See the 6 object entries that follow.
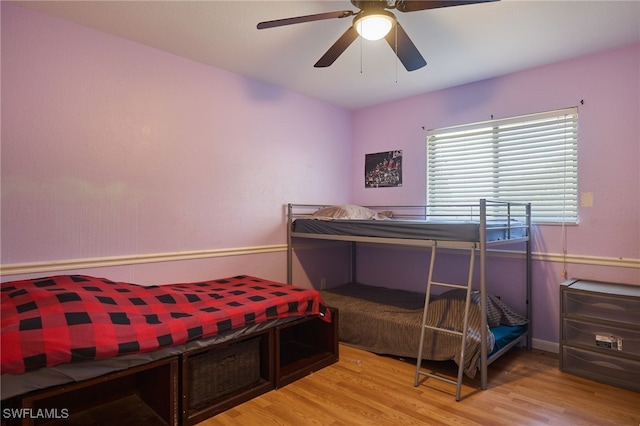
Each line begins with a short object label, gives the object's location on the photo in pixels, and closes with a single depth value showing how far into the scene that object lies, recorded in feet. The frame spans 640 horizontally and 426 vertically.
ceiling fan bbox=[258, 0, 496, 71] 5.91
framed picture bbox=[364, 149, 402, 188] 13.55
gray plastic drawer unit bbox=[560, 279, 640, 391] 8.01
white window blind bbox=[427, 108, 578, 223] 10.05
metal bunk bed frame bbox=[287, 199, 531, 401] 7.78
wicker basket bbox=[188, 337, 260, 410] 6.99
